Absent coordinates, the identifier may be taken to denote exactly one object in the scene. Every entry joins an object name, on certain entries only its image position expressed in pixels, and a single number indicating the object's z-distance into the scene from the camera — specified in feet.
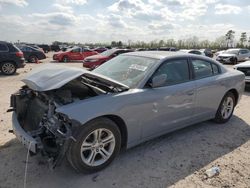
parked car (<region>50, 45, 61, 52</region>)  126.49
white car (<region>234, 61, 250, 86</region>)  22.67
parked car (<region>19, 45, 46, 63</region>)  51.84
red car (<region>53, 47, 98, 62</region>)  56.26
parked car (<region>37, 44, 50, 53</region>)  112.39
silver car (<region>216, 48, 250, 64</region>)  54.92
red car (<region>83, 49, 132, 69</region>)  38.13
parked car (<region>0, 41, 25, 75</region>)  30.26
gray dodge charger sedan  7.53
